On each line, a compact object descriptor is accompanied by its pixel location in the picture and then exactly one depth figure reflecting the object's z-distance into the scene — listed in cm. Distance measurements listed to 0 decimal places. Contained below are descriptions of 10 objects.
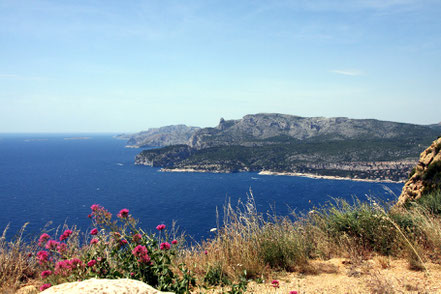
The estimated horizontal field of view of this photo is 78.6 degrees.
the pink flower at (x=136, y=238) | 390
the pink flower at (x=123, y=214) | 404
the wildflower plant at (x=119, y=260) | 350
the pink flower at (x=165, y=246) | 365
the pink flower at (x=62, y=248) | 429
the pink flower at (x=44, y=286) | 360
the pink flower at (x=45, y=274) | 368
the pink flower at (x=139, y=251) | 345
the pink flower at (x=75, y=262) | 358
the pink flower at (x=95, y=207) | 414
